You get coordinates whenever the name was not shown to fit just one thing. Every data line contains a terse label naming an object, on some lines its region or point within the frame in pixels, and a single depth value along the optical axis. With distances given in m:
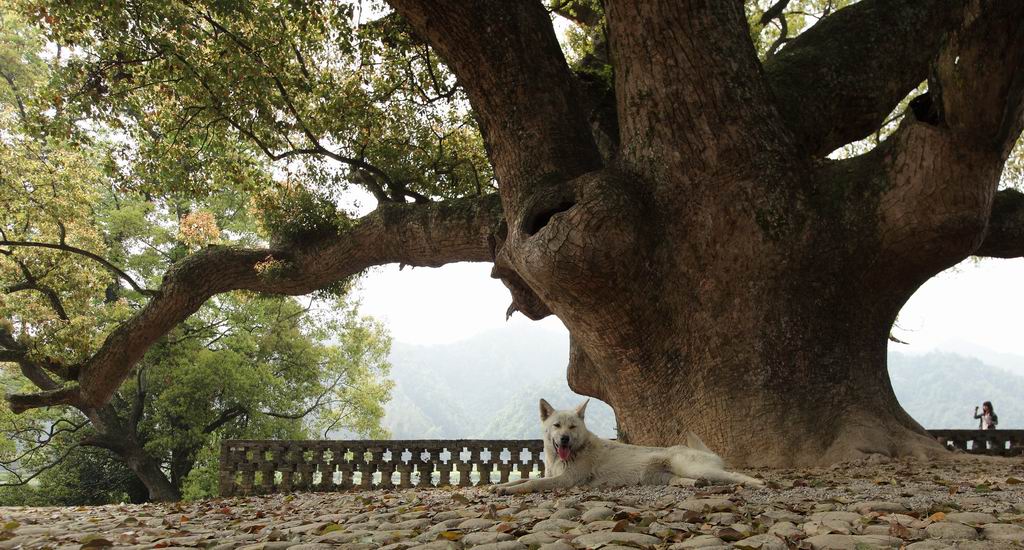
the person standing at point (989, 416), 16.09
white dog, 6.04
